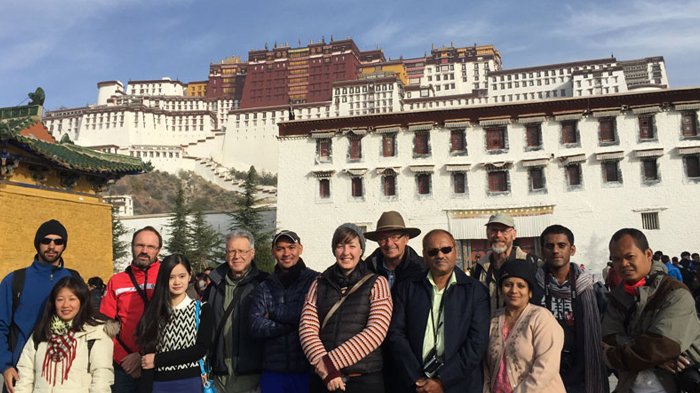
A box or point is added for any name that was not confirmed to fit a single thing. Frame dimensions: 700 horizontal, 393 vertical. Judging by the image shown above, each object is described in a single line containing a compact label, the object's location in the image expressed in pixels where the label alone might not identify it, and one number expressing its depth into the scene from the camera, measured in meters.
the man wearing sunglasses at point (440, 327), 3.59
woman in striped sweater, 3.64
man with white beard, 4.79
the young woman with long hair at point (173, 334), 3.79
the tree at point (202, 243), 30.22
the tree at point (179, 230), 31.44
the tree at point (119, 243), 30.89
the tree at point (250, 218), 30.27
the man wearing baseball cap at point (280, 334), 3.98
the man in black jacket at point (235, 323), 4.14
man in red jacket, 4.21
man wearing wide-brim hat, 4.41
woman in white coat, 3.74
